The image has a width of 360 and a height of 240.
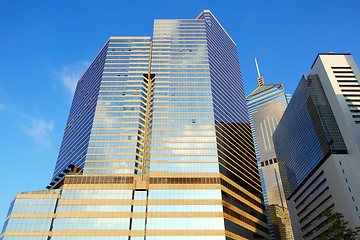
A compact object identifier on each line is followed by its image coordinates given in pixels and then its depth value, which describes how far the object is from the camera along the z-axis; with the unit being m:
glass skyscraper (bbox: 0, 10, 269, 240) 96.56
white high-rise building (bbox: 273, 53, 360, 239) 102.00
